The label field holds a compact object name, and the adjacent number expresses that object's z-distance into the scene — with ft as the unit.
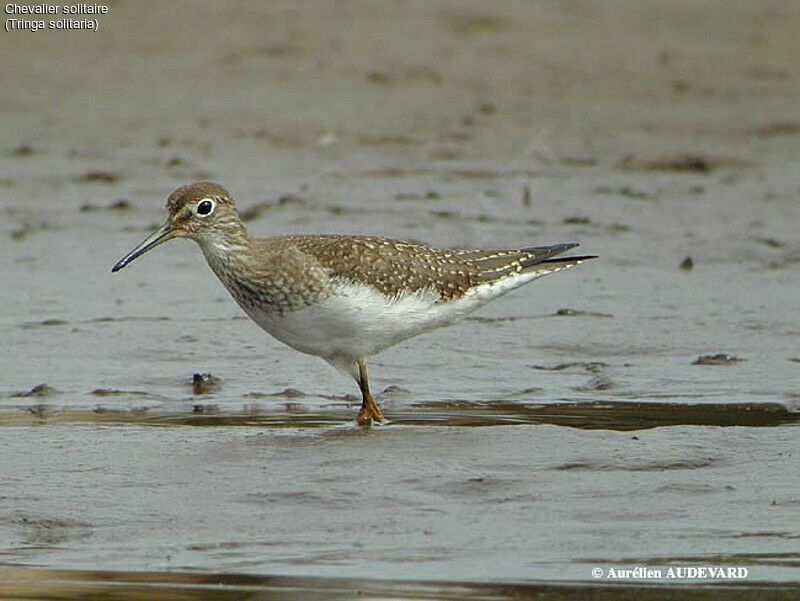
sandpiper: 31.55
